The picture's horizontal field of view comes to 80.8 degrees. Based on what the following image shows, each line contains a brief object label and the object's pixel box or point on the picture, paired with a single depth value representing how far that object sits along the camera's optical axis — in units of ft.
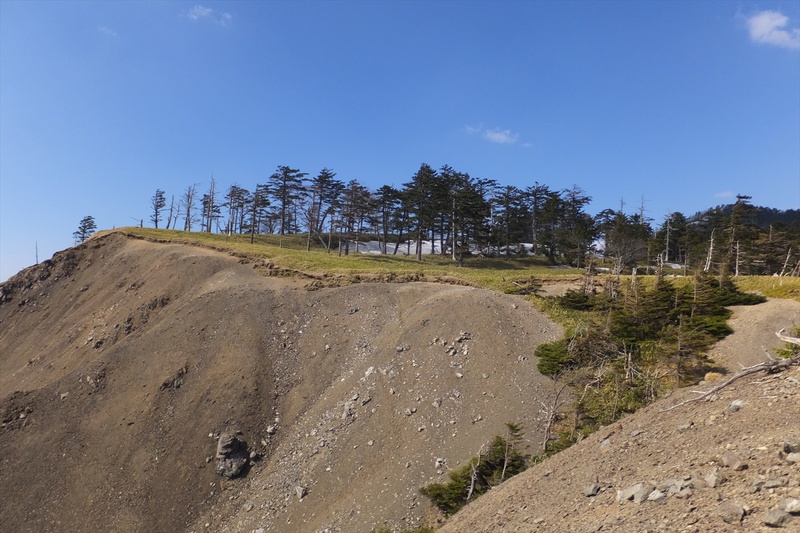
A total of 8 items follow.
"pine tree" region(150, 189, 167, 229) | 319.27
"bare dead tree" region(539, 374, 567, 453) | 57.61
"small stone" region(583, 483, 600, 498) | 29.60
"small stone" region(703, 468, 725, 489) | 22.92
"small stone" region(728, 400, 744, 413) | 30.52
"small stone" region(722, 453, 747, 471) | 23.53
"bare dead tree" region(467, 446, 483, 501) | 50.88
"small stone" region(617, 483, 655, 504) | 25.14
